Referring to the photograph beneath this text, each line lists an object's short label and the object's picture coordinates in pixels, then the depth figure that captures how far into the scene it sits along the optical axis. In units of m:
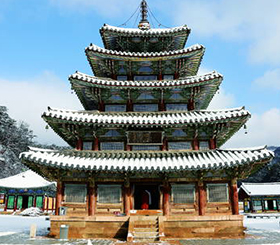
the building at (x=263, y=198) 48.50
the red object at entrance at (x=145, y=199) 17.50
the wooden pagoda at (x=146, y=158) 15.14
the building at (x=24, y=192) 46.38
